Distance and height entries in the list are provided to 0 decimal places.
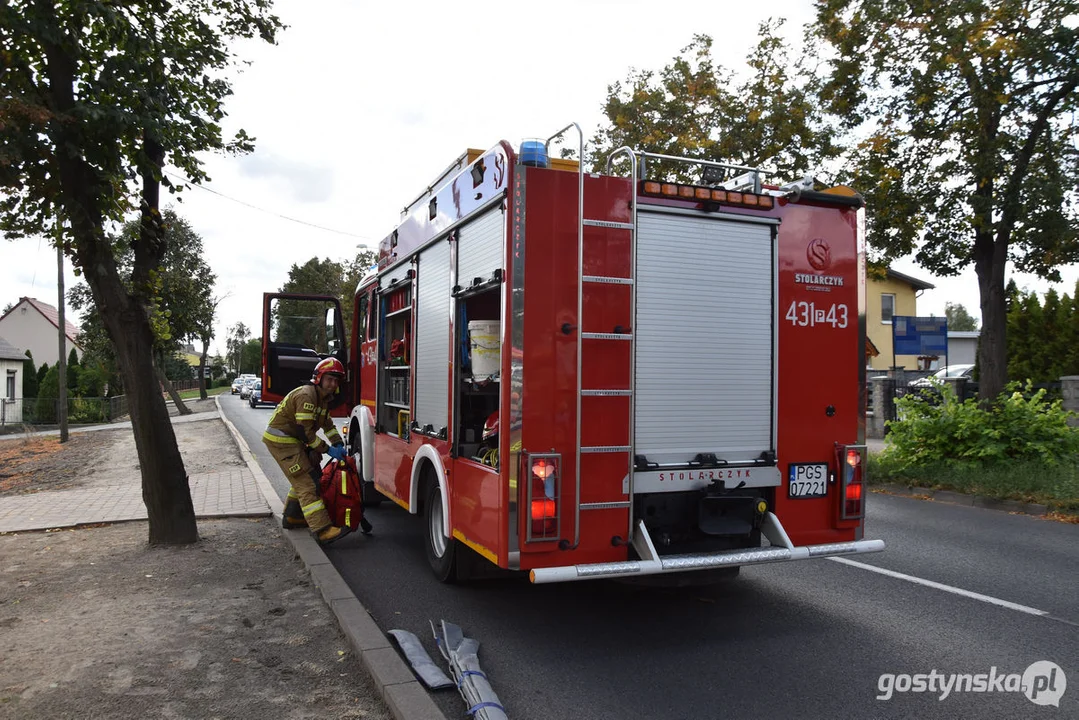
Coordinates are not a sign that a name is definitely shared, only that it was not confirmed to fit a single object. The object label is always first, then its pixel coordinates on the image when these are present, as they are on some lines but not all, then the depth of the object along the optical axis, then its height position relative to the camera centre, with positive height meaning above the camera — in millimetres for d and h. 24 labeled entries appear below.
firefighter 7086 -596
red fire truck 4406 +41
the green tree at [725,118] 14070 +4954
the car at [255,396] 40875 -1119
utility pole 22344 +298
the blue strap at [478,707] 3683 -1562
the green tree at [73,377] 36950 -180
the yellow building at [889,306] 38375 +3576
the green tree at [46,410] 31312 -1460
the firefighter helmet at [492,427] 4859 -322
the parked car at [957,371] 26664 +275
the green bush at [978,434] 10820 -793
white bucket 5012 +191
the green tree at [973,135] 11219 +3758
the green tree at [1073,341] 20547 +986
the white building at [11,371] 39669 +127
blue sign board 15648 +844
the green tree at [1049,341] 21734 +1038
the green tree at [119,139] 6000 +1894
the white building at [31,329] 56719 +3207
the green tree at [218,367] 109812 +1049
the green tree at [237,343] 93912 +4070
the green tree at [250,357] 82562 +2018
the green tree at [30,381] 39750 -386
